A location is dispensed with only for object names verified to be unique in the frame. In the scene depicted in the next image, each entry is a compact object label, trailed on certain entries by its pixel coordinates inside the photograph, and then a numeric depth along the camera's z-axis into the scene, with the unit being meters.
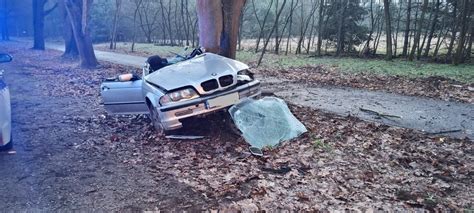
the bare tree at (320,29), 23.02
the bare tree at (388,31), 18.62
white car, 4.80
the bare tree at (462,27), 15.23
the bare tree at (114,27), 30.91
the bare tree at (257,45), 24.10
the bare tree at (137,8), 32.93
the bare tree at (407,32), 18.23
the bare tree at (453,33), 16.38
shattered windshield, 5.76
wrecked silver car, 5.73
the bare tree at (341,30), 22.25
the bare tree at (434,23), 17.23
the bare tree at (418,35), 17.84
